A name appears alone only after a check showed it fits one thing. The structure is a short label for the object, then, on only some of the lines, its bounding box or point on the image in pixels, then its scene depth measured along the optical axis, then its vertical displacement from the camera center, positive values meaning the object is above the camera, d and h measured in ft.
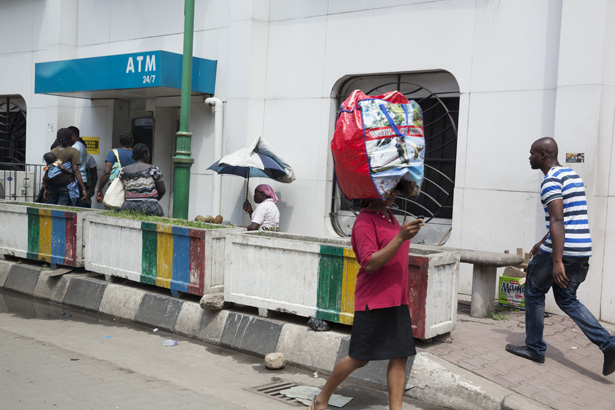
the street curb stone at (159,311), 24.73 -5.10
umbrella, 32.99 +0.54
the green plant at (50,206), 31.12 -1.94
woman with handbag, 28.48 -0.59
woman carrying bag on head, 15.01 -2.68
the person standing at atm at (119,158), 34.42 +0.50
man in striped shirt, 18.47 -1.83
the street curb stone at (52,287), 29.25 -5.21
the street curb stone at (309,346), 20.13 -4.97
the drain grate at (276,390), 17.52 -5.64
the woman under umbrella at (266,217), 31.27 -1.83
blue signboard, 36.22 +5.32
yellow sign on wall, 47.26 +1.49
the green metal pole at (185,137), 29.99 +1.50
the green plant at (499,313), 23.98 -4.39
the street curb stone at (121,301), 26.14 -5.09
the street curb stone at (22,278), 30.66 -5.18
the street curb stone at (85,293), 27.71 -5.13
